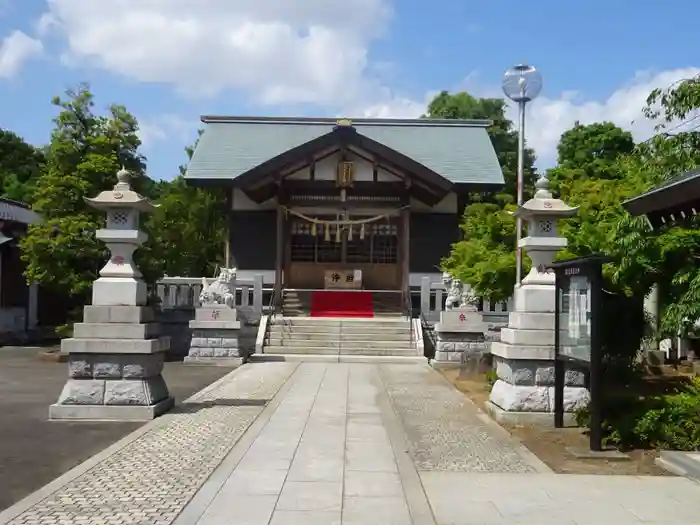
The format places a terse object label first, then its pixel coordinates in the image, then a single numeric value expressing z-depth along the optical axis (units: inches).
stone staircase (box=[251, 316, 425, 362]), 852.6
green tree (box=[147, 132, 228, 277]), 1328.7
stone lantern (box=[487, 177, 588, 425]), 440.5
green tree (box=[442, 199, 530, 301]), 661.3
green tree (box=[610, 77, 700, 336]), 443.5
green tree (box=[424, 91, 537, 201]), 1655.9
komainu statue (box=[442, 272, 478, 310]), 823.7
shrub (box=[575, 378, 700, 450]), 357.4
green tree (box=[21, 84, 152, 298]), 835.4
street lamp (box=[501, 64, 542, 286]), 590.9
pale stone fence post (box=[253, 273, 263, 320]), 961.5
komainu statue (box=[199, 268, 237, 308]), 825.5
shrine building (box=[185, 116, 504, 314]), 1029.8
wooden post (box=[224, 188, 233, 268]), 1109.7
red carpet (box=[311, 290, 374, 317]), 1043.3
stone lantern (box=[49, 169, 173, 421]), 439.8
